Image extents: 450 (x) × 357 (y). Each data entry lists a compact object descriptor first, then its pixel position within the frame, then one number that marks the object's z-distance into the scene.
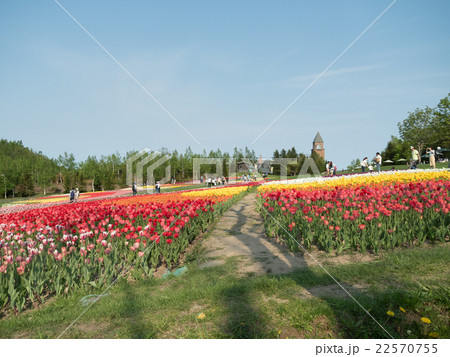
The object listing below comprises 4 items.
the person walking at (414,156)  21.46
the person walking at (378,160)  24.29
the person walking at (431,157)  22.19
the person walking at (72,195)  25.39
